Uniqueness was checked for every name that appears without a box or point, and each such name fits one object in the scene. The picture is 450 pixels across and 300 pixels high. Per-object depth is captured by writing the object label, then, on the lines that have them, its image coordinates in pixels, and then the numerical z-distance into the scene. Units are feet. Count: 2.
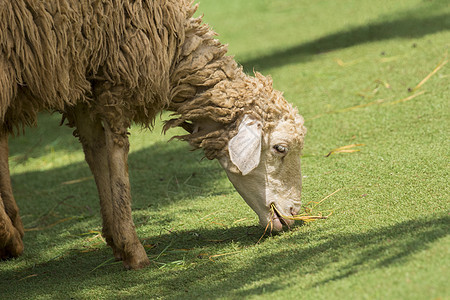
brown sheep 25.39
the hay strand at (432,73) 48.07
